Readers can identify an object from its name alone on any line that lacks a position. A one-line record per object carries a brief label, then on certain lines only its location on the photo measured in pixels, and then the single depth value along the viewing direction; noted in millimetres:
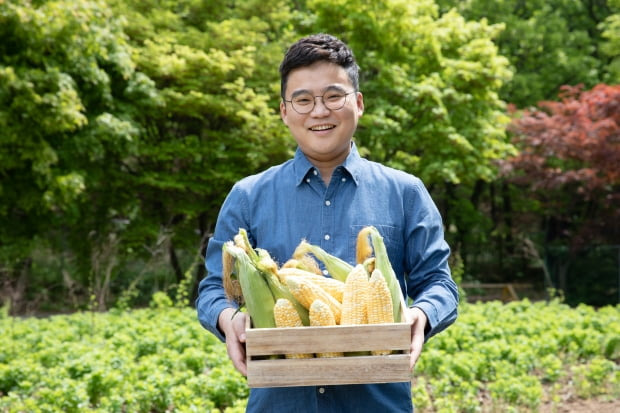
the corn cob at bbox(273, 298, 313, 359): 2029
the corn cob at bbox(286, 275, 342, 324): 2031
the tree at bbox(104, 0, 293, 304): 12844
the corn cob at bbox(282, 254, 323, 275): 2203
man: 2275
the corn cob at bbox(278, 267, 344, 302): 2109
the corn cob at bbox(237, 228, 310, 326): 2094
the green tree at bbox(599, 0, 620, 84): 16938
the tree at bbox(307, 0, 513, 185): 14039
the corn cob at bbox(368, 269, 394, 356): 2000
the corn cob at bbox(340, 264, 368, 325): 2018
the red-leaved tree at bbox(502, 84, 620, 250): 13117
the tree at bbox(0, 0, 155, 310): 10773
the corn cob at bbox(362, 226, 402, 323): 2088
